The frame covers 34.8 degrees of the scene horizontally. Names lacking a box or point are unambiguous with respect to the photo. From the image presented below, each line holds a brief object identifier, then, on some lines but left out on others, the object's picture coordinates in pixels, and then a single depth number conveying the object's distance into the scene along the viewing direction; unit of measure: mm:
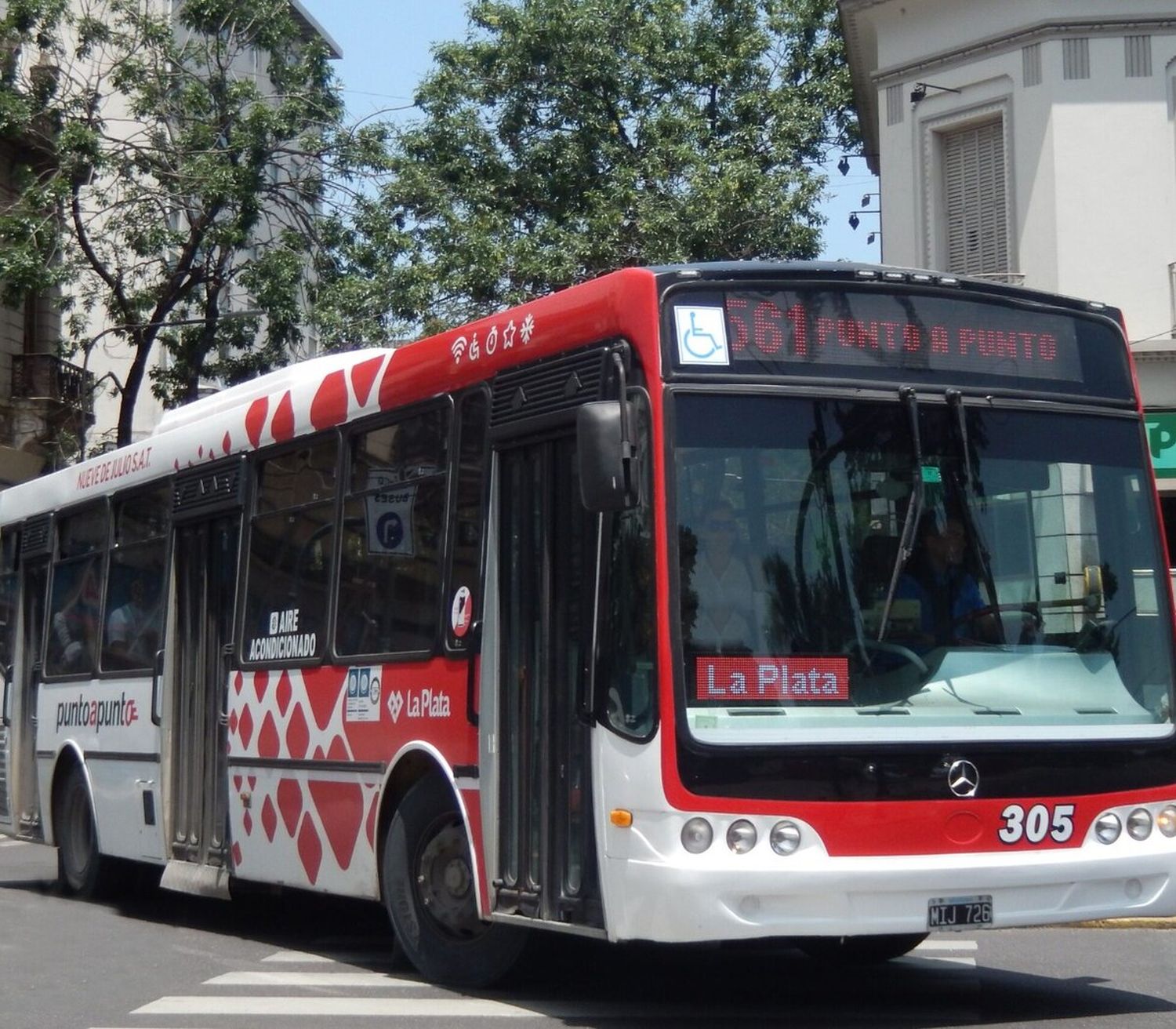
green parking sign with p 19984
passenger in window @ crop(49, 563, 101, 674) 12547
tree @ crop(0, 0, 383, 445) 25391
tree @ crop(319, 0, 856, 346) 26328
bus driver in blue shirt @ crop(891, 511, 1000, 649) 6930
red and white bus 6660
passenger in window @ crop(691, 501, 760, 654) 6719
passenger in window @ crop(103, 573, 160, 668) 11531
